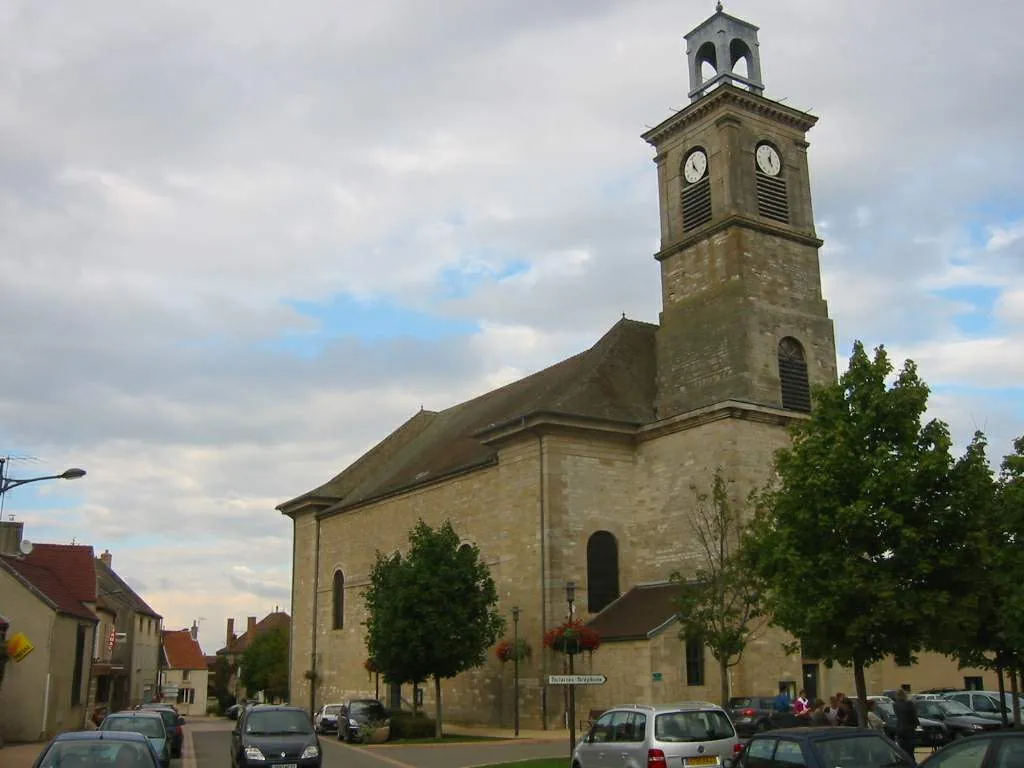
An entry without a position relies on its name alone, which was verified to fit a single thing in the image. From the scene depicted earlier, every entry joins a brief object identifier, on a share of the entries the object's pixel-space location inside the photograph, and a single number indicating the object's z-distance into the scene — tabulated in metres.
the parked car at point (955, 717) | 24.36
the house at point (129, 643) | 53.56
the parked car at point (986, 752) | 9.74
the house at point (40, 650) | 29.95
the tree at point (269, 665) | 60.31
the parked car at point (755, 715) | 22.77
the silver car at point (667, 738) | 14.30
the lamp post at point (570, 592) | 22.88
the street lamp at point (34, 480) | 18.75
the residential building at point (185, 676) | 84.75
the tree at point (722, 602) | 23.64
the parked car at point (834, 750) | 11.07
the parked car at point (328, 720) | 35.19
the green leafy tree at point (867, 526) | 17.75
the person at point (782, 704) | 24.02
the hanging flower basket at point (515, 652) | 31.53
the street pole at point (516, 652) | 31.31
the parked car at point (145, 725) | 19.72
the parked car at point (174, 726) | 25.92
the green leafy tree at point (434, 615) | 29.72
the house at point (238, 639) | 90.88
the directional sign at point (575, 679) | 19.44
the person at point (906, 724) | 18.55
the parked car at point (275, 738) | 16.72
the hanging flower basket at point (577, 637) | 22.88
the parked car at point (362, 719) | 29.74
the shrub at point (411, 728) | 30.56
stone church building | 30.83
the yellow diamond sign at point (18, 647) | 23.01
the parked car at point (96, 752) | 11.09
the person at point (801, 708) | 22.80
